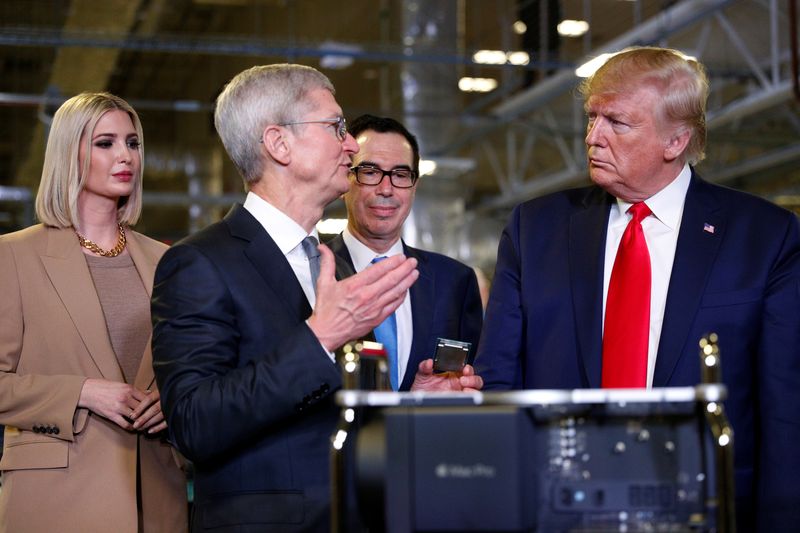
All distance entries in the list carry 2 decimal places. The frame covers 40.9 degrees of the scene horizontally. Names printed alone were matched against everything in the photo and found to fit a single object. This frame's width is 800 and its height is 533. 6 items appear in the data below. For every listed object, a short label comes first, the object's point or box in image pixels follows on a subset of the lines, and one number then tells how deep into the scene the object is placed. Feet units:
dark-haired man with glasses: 11.04
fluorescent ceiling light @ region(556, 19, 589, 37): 32.04
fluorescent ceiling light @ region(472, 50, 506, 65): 26.50
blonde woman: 9.41
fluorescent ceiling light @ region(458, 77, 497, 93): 40.93
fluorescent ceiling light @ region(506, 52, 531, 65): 31.70
